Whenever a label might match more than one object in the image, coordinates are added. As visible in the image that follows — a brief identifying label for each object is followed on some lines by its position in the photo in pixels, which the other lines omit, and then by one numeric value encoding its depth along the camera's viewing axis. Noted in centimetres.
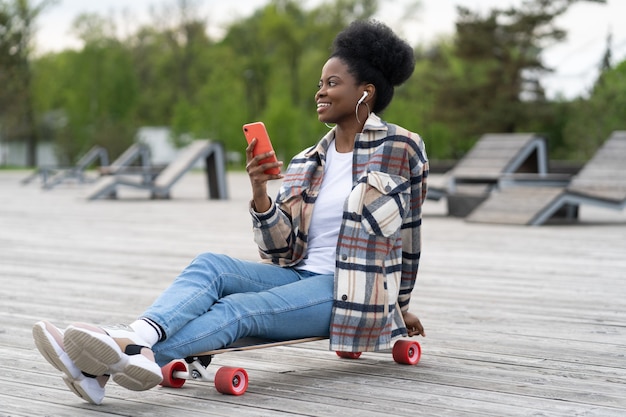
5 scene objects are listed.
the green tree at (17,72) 3753
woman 330
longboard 329
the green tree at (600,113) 3016
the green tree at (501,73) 3603
